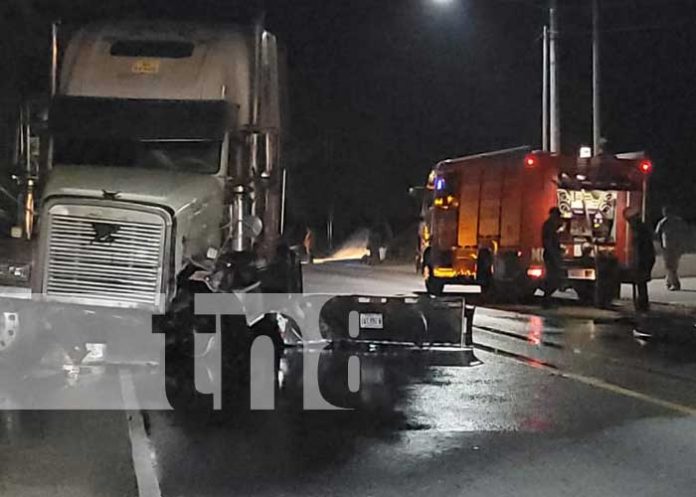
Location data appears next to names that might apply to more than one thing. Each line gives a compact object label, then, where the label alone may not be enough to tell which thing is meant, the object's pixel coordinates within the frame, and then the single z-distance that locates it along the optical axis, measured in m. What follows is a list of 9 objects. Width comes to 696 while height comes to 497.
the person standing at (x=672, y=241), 22.94
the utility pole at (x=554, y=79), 26.34
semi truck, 11.87
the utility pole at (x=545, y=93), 27.67
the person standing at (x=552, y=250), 21.03
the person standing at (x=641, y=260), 19.78
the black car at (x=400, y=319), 14.05
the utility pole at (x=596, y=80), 25.38
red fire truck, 22.05
